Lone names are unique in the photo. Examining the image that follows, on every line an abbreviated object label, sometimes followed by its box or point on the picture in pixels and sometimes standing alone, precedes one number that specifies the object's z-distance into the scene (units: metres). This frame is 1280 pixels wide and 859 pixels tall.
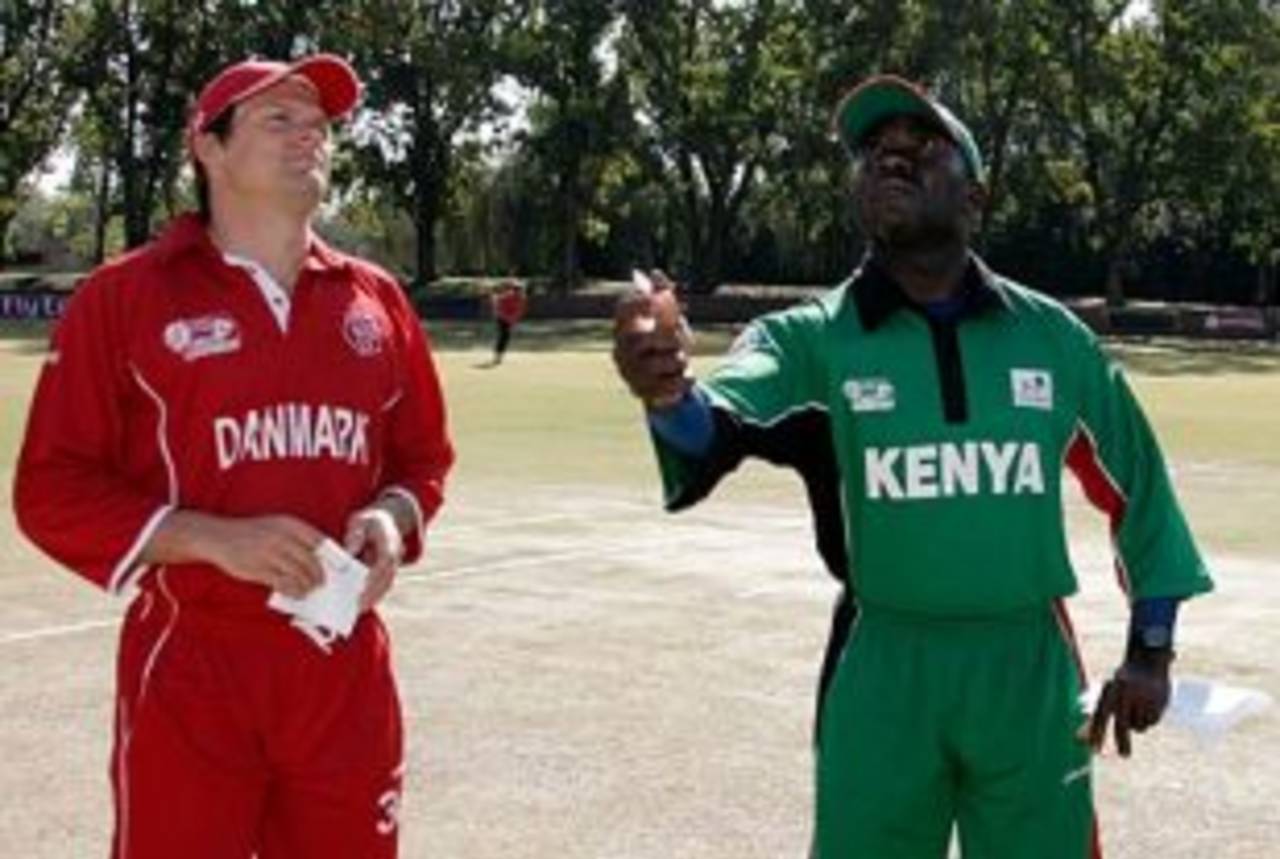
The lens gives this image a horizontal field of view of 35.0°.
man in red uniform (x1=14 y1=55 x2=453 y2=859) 3.72
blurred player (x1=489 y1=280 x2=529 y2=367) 37.53
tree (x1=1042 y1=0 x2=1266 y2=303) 61.78
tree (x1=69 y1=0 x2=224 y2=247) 66.69
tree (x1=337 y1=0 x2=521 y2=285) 63.97
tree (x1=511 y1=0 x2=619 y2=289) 63.41
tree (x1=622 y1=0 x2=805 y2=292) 63.69
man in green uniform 3.74
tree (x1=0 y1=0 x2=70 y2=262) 68.50
